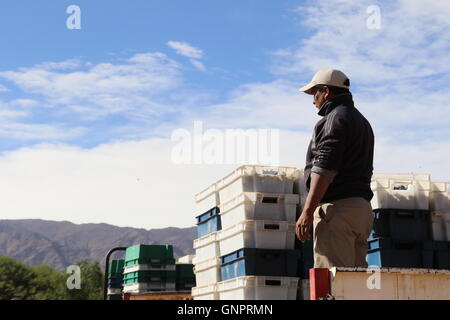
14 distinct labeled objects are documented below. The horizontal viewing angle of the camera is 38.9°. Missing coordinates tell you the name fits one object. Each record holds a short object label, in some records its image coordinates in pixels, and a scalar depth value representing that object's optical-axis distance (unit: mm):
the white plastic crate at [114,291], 33531
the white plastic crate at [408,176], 16906
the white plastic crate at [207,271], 17500
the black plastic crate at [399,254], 15719
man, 4379
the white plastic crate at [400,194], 16156
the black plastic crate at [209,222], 18000
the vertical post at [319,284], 3725
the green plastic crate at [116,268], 34688
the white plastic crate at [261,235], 16188
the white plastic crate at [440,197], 16516
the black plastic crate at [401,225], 15984
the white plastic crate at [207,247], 17719
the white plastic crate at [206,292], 17172
